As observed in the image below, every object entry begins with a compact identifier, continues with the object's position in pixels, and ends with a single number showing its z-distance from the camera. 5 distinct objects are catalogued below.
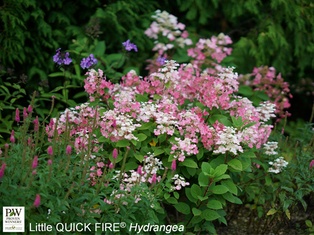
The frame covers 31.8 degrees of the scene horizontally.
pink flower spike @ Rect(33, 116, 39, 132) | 2.98
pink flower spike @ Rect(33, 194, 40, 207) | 2.51
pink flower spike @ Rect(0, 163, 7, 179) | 2.59
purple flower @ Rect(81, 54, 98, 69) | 3.71
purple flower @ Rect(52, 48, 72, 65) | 3.70
